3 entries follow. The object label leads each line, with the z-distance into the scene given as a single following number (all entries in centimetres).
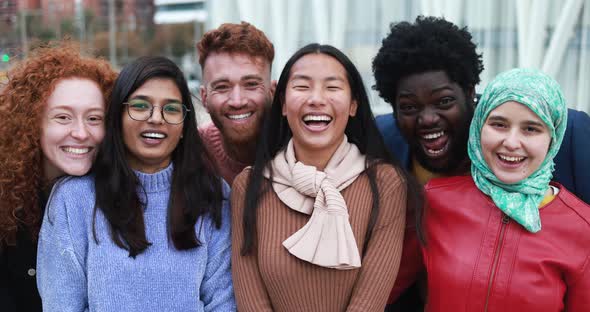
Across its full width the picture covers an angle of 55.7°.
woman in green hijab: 225
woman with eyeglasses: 237
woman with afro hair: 278
